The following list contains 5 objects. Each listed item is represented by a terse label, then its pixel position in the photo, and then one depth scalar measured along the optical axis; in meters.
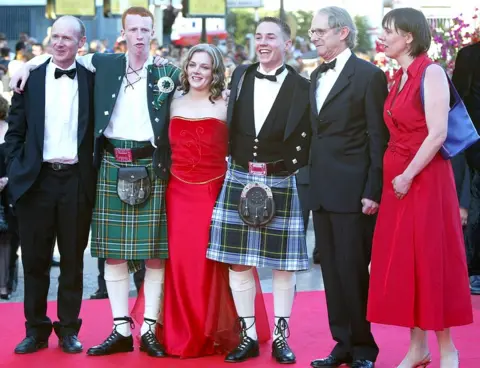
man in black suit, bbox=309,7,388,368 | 5.19
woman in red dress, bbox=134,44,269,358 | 5.61
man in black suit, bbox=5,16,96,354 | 5.57
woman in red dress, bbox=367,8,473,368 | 4.88
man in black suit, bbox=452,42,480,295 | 6.42
